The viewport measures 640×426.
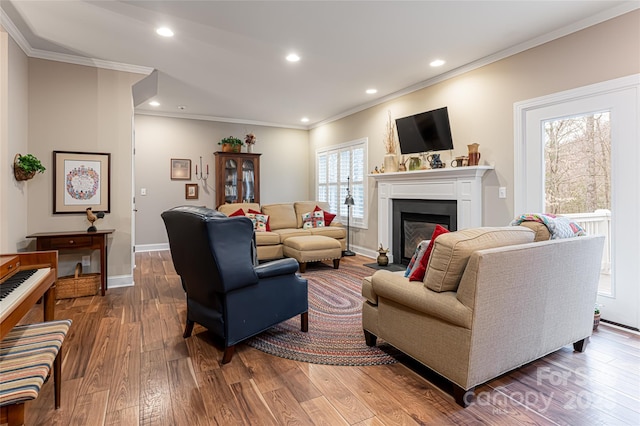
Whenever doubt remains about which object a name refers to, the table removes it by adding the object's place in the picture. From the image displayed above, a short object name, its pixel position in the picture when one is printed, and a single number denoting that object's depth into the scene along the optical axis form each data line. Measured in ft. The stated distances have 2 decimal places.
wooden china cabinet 22.15
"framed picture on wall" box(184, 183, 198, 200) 21.86
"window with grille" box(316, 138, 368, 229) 19.90
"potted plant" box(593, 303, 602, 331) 9.06
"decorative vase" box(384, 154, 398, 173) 16.93
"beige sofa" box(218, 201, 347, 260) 16.80
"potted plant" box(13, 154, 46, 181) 10.84
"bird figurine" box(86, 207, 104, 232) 12.53
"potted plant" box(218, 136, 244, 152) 22.06
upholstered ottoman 15.64
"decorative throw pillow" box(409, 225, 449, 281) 6.78
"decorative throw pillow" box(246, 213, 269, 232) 17.53
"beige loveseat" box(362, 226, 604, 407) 5.56
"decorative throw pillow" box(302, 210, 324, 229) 19.03
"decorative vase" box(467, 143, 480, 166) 12.82
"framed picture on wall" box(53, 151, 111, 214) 12.43
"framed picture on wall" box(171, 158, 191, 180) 21.53
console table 11.29
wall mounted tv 14.24
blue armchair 6.94
